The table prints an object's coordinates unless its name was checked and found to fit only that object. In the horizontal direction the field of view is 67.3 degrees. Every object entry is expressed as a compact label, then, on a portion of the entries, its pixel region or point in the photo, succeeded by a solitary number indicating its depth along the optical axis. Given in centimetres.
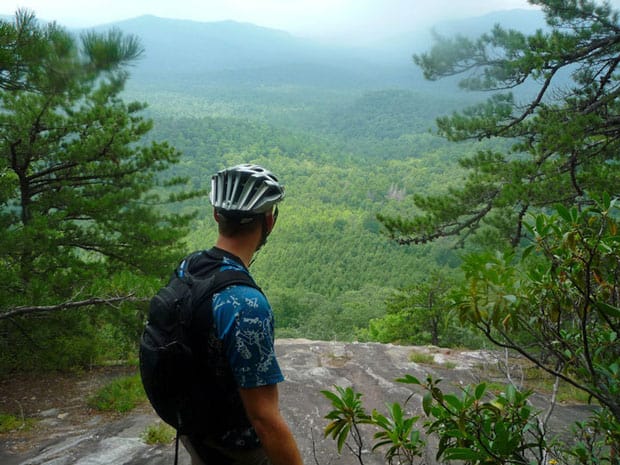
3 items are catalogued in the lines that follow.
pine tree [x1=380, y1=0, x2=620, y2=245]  527
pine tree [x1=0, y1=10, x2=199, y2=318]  488
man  120
